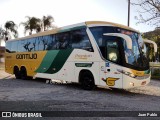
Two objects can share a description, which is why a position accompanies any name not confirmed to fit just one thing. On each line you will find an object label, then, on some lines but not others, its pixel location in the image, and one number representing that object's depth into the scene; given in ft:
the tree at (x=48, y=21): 177.58
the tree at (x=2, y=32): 212.25
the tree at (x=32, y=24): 178.70
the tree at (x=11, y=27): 208.68
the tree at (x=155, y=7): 69.09
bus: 37.76
